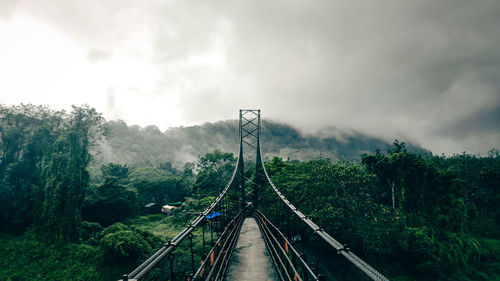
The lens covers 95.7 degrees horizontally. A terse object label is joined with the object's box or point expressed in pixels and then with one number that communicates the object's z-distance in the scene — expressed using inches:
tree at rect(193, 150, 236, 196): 1136.8
